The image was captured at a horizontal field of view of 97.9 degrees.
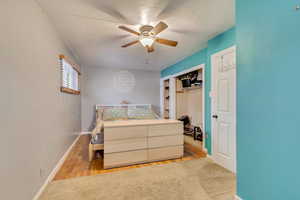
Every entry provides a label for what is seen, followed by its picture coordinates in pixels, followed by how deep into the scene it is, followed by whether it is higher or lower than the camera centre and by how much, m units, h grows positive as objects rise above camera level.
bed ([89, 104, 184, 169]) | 2.33 -0.78
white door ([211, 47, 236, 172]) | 2.24 -0.14
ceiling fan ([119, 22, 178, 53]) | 2.00 +1.08
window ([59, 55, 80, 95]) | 2.60 +0.64
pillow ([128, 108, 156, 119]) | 3.85 -0.40
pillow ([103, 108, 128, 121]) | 3.65 -0.39
